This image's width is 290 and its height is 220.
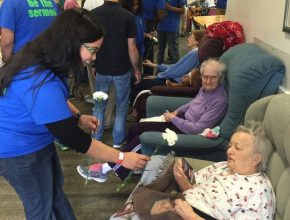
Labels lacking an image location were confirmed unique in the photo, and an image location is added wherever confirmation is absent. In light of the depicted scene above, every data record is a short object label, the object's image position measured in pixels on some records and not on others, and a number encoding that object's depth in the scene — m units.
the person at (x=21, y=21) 1.93
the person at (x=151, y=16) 3.93
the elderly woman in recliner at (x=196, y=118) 1.98
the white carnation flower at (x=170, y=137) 1.37
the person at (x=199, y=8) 6.81
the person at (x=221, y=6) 4.73
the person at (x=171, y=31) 4.34
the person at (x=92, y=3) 3.04
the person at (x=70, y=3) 3.04
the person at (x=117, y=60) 2.25
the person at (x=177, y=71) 2.91
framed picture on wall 1.66
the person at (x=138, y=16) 3.02
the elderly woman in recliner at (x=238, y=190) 1.22
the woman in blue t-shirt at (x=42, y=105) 1.04
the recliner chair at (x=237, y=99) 1.71
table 3.96
